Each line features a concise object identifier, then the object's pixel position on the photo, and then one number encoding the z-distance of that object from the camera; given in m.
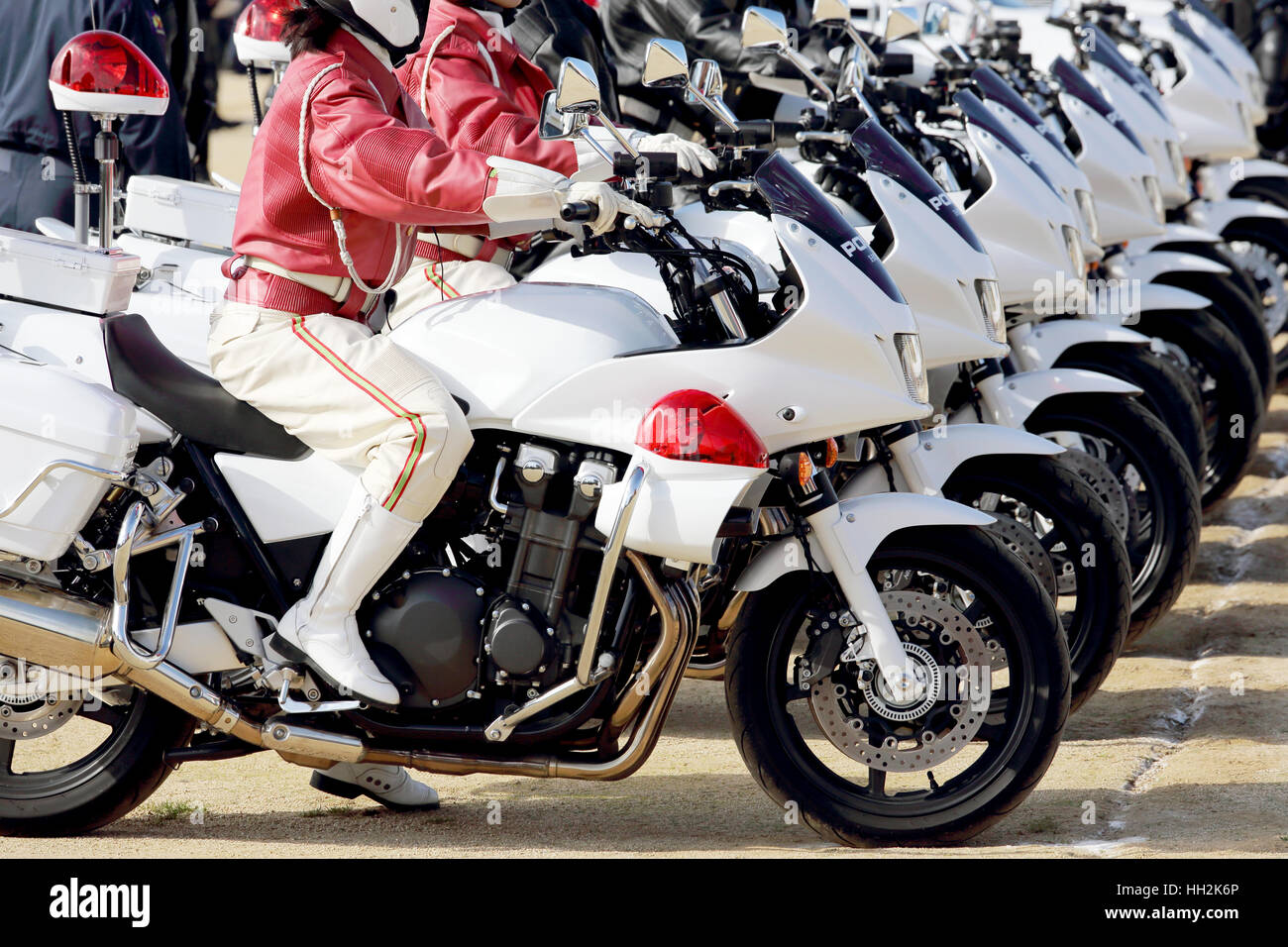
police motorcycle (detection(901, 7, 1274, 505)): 7.04
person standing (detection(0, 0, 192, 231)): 6.18
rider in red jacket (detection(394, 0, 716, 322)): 4.60
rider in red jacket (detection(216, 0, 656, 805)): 3.69
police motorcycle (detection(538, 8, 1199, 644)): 5.36
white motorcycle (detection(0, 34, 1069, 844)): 3.82
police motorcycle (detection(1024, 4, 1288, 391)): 8.03
